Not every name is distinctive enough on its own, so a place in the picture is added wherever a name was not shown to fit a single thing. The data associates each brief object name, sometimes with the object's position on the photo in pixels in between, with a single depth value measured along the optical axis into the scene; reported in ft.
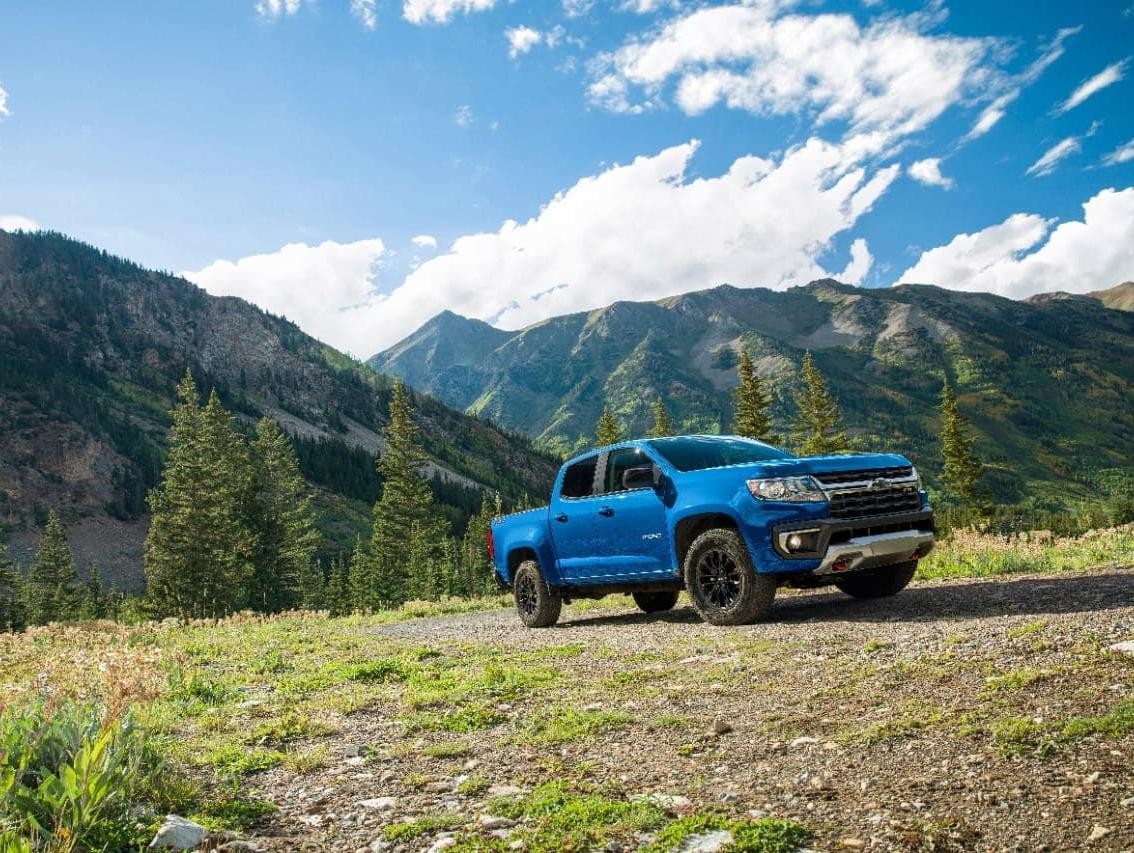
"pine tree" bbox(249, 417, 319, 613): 191.72
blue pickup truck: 29.53
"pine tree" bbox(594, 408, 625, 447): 195.21
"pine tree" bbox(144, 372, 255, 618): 169.27
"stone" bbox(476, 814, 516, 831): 12.73
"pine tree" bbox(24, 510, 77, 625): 240.32
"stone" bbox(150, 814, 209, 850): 12.12
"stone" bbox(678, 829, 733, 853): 11.07
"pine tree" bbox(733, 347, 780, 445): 179.11
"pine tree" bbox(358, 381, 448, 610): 198.59
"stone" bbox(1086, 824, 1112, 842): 9.98
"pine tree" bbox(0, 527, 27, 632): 238.27
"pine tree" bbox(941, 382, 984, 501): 215.10
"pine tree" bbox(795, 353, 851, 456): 187.42
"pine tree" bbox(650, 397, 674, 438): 182.19
